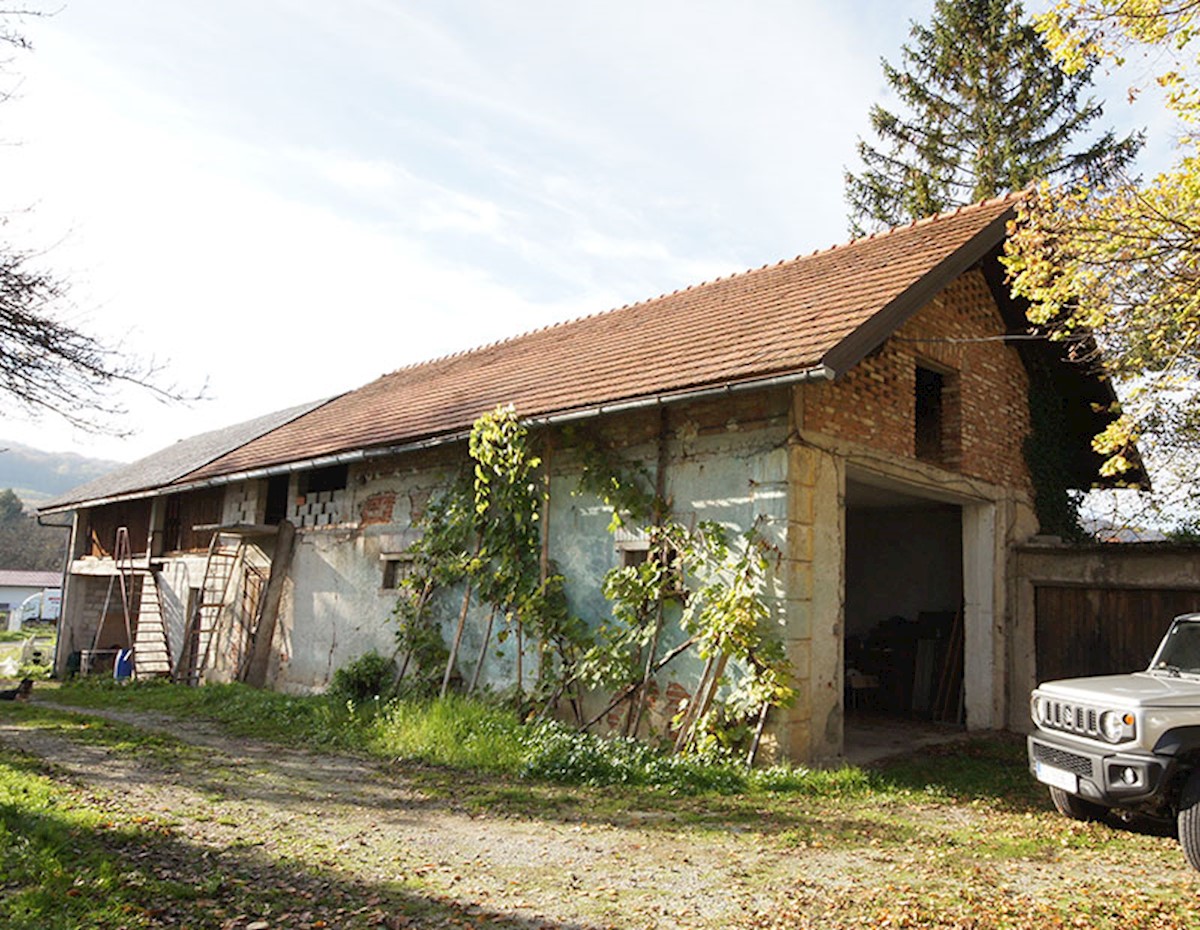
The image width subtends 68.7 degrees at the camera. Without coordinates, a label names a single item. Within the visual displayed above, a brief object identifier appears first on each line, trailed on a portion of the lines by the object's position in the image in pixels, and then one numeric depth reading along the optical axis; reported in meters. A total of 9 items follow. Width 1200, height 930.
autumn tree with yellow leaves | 7.70
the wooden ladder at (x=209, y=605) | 14.70
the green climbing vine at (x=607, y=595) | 7.68
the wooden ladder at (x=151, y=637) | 15.91
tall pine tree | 18.92
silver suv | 5.41
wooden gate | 9.73
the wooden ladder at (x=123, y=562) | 17.38
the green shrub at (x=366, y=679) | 11.16
